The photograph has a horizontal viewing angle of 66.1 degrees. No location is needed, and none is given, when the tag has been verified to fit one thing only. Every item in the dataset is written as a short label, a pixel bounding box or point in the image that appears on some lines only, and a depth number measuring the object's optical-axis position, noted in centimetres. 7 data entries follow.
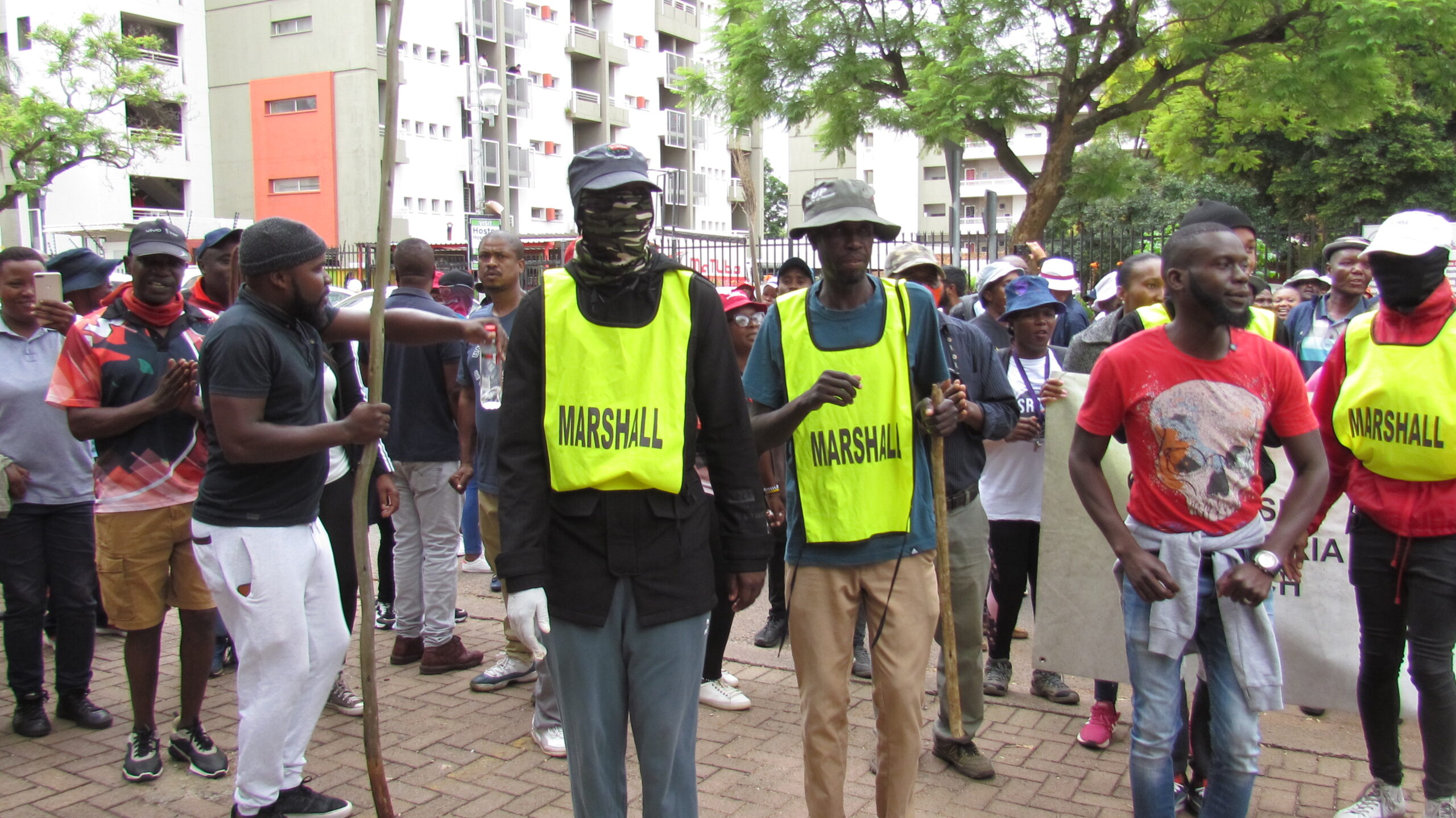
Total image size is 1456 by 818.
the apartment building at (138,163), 4053
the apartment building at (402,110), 4316
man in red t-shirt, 329
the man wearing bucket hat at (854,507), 358
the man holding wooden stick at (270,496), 371
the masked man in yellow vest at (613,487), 291
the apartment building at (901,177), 5928
